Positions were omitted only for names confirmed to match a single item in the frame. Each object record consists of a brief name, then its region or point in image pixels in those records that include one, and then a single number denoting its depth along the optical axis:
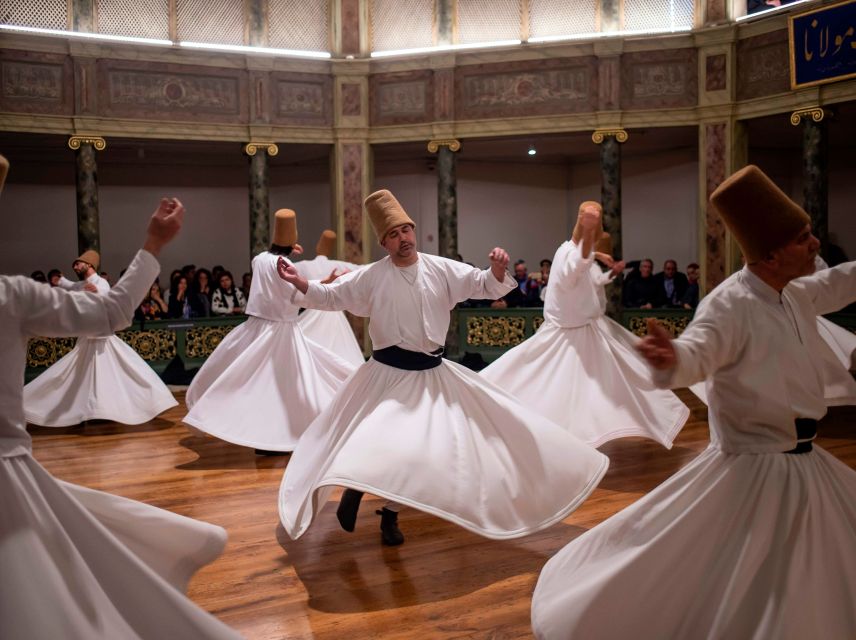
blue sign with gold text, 9.23
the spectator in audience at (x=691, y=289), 11.40
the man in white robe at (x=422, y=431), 3.90
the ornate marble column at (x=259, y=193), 11.77
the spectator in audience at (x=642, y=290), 11.98
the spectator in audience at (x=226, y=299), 11.83
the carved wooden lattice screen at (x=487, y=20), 12.19
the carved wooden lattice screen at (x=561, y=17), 11.91
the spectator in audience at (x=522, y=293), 12.26
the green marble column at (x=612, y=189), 11.47
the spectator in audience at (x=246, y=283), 12.62
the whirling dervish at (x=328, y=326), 8.43
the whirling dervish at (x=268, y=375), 6.44
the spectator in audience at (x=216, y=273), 12.18
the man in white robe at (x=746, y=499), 2.45
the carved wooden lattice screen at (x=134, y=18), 11.27
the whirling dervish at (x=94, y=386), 7.74
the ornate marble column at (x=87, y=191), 11.00
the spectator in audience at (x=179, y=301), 11.43
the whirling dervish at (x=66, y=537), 2.27
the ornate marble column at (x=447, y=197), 12.01
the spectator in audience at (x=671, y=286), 11.92
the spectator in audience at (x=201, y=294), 11.59
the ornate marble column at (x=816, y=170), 10.05
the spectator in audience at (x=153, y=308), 10.96
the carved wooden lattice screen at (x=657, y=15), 11.45
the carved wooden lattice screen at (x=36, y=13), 10.70
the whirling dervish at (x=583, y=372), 6.09
